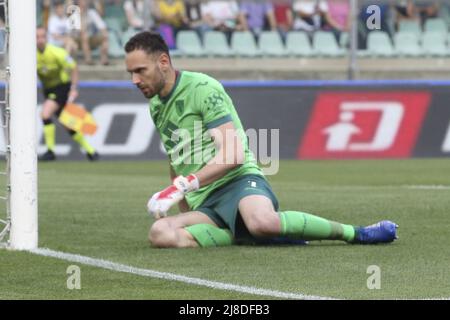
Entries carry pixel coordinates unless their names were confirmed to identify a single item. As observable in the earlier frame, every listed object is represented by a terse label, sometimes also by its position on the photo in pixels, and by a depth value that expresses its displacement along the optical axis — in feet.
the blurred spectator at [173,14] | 82.89
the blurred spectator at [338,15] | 86.55
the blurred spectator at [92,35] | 79.41
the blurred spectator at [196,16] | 84.74
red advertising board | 70.49
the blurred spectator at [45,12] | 78.23
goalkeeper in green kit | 27.35
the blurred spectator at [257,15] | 86.22
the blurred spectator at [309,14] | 86.74
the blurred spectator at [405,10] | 89.10
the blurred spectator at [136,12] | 81.41
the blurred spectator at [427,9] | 90.02
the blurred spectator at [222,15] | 84.79
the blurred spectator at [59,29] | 77.01
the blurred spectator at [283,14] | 87.40
